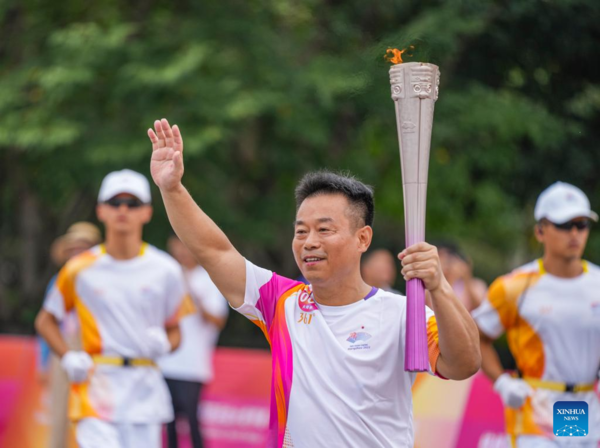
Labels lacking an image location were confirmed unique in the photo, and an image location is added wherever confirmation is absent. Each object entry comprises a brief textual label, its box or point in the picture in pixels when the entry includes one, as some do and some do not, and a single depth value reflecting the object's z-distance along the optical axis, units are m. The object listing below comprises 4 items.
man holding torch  6.60
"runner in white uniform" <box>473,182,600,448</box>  10.10
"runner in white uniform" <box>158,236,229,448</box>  15.59
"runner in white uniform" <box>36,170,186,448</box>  11.23
